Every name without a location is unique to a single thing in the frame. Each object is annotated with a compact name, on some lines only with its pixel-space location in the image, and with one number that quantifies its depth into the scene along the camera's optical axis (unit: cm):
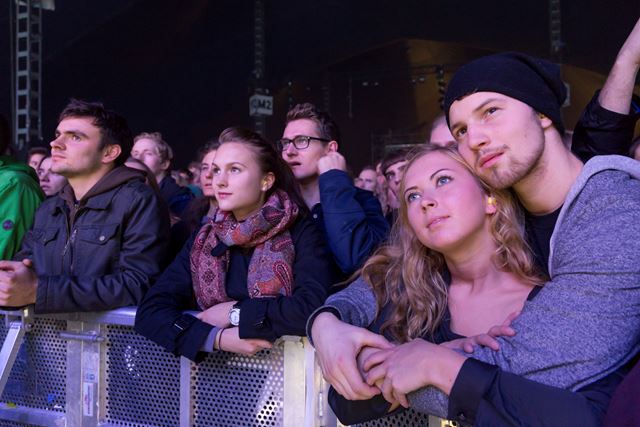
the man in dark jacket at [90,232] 243
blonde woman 146
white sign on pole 1098
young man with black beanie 135
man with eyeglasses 247
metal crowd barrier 201
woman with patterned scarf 210
